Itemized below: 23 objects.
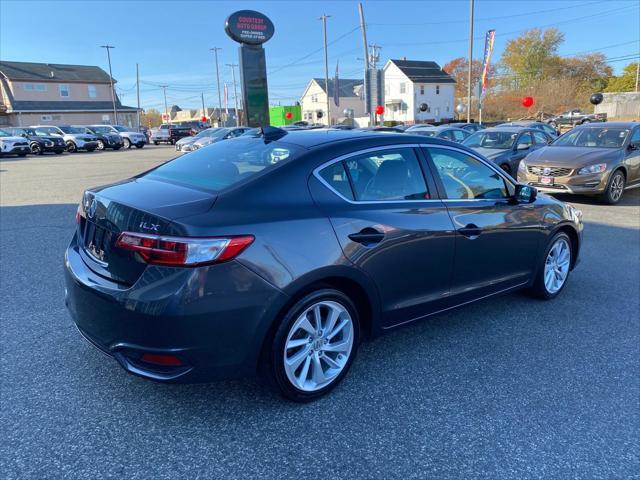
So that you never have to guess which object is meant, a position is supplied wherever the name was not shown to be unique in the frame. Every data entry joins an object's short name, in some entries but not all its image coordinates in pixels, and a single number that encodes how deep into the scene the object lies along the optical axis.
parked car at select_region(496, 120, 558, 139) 14.48
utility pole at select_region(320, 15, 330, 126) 46.84
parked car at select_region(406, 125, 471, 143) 17.12
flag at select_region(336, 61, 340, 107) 35.86
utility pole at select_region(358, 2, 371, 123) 22.12
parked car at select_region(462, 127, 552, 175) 11.90
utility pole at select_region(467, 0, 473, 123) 30.03
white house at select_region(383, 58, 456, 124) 67.50
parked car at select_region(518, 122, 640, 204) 9.74
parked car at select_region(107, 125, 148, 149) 35.22
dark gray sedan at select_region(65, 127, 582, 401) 2.50
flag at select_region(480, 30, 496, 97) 28.80
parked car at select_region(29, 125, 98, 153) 31.19
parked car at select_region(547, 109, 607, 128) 40.47
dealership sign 18.64
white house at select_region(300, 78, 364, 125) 75.19
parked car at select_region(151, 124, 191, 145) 40.12
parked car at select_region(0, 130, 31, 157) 27.95
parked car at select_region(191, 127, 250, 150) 23.78
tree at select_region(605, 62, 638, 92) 75.62
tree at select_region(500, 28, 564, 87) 78.65
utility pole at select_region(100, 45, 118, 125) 55.68
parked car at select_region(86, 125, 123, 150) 32.94
